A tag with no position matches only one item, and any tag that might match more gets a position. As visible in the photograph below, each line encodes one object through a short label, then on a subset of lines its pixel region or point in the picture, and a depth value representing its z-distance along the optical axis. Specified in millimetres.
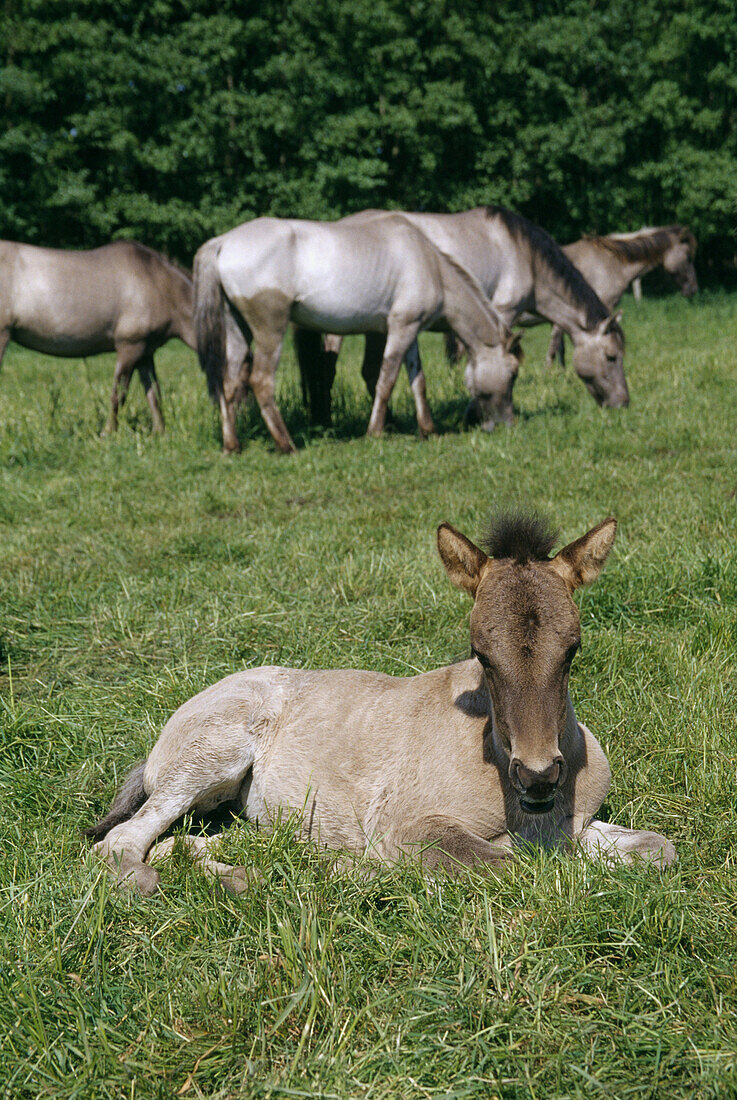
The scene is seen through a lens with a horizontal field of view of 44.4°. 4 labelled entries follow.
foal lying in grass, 2660
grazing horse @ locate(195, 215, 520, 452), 9594
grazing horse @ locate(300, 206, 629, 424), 11477
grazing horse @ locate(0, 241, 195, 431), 10406
